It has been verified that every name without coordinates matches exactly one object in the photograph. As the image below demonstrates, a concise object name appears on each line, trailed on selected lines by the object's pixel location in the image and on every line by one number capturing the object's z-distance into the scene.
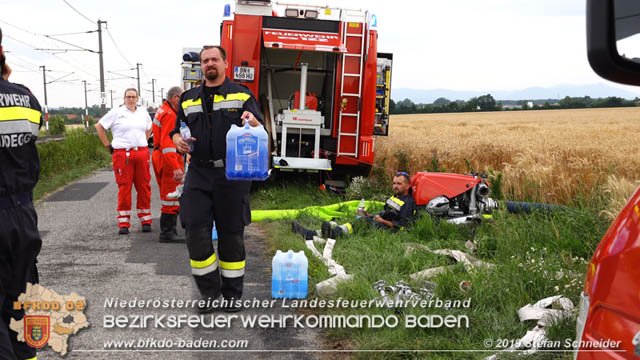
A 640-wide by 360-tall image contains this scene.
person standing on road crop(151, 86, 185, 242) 7.16
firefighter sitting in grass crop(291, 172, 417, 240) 6.78
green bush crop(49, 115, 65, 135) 33.91
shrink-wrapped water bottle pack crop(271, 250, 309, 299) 4.84
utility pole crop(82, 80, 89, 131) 63.55
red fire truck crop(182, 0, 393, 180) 9.66
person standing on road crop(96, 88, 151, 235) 7.73
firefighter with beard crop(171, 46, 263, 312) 4.64
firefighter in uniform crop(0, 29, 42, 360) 2.81
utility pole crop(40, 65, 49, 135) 54.70
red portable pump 6.74
